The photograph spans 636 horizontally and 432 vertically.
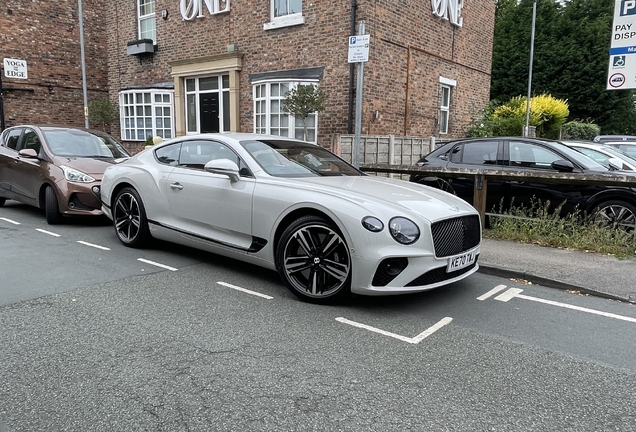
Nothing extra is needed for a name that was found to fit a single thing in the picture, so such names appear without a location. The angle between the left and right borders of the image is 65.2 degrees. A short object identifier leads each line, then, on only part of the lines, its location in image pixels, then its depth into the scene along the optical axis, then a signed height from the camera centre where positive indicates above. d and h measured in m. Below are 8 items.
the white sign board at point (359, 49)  7.30 +1.36
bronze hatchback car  7.71 -0.47
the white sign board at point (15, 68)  17.39 +2.38
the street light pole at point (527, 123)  17.44 +0.79
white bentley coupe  4.20 -0.72
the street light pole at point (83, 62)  16.95 +2.62
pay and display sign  7.29 +1.43
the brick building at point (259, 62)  12.74 +2.36
